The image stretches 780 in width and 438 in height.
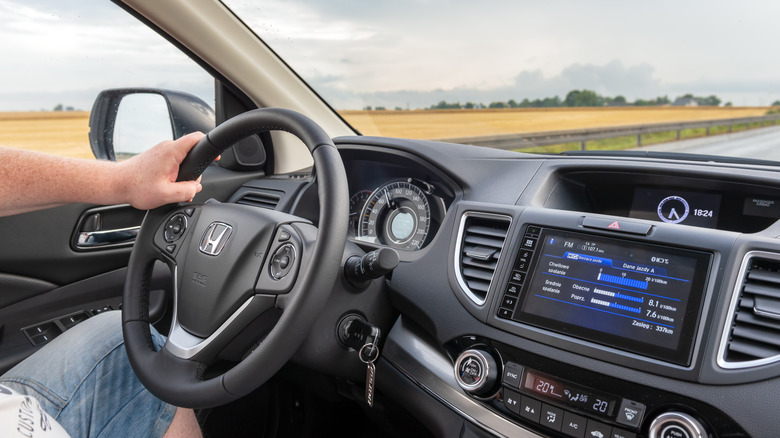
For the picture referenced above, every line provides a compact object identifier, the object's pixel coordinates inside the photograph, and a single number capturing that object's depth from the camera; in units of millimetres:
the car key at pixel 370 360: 1497
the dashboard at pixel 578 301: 1173
